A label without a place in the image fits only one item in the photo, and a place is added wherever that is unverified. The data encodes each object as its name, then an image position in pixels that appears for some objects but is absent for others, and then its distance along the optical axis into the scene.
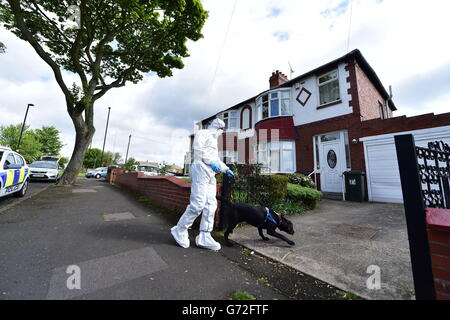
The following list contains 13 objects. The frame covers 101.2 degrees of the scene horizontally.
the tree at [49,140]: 39.97
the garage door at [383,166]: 6.74
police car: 4.70
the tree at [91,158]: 52.00
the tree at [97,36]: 8.59
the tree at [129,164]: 13.77
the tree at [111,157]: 53.34
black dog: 2.90
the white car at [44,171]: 10.77
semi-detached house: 7.93
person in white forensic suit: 2.75
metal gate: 1.44
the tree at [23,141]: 32.06
